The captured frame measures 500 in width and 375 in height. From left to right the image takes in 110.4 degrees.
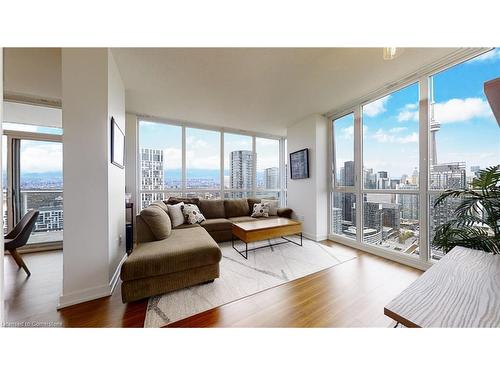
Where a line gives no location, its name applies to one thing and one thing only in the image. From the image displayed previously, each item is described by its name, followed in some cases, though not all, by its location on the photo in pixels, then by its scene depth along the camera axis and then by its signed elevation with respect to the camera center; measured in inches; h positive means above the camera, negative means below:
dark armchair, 76.5 -21.5
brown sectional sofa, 61.0 -28.3
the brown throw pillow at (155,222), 81.1 -16.1
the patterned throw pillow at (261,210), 149.9 -19.9
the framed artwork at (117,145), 72.6 +20.3
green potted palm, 50.1 -10.8
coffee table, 101.6 -26.3
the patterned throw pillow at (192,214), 123.2 -19.4
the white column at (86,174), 62.3 +5.5
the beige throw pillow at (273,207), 154.8 -18.0
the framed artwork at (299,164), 144.4 +19.8
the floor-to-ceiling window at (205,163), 146.3 +23.9
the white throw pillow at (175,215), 114.3 -18.1
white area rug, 59.4 -41.3
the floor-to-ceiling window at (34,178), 107.9 +7.3
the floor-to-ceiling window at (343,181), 124.4 +4.3
